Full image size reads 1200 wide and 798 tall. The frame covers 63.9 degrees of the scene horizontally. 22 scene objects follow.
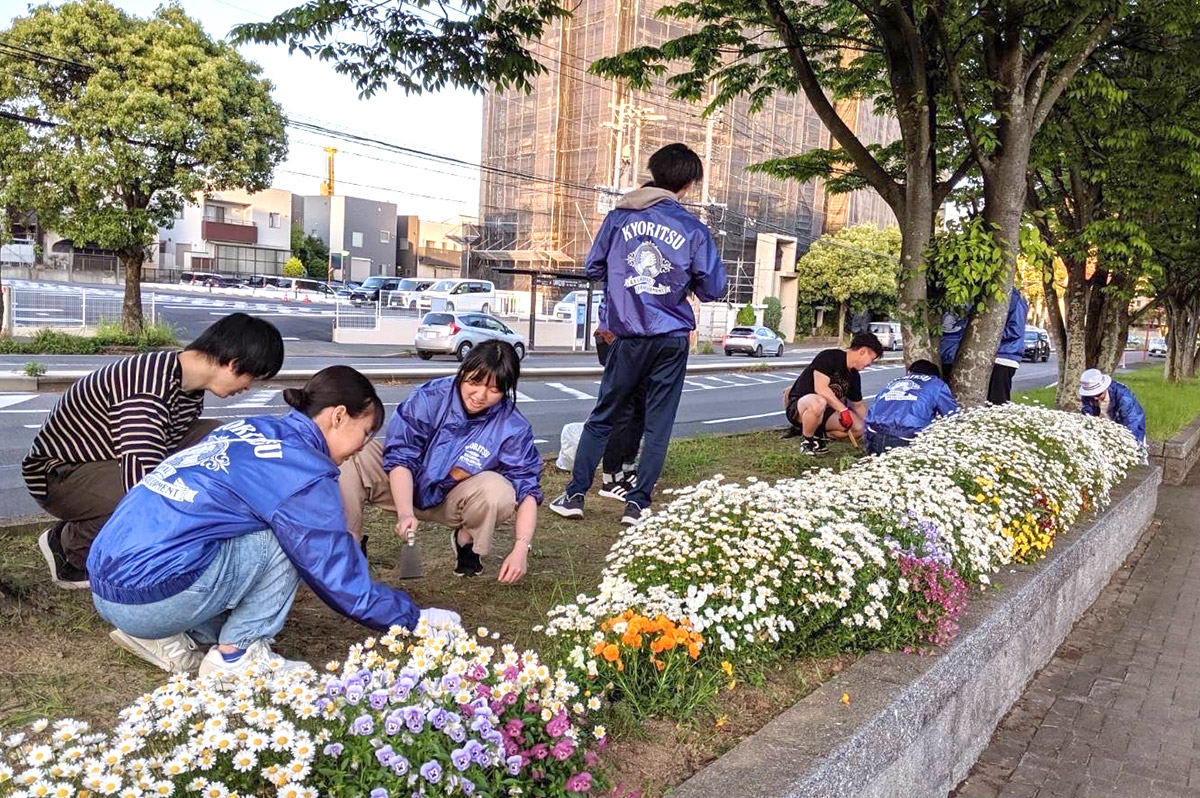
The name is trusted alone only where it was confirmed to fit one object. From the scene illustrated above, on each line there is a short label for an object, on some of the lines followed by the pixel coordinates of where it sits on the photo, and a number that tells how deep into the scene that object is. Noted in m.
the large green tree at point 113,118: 20.05
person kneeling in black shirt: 7.95
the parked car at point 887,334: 47.72
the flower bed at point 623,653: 1.74
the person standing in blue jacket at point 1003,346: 8.35
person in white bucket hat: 8.84
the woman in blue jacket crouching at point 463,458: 3.70
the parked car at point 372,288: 42.91
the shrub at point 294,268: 62.75
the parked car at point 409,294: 32.67
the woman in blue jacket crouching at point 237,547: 2.46
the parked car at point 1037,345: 45.69
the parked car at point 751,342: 37.72
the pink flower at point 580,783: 1.94
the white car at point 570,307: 34.38
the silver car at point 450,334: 25.91
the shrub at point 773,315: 49.44
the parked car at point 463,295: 35.59
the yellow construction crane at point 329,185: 61.01
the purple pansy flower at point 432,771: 1.73
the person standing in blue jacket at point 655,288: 4.87
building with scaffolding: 42.25
